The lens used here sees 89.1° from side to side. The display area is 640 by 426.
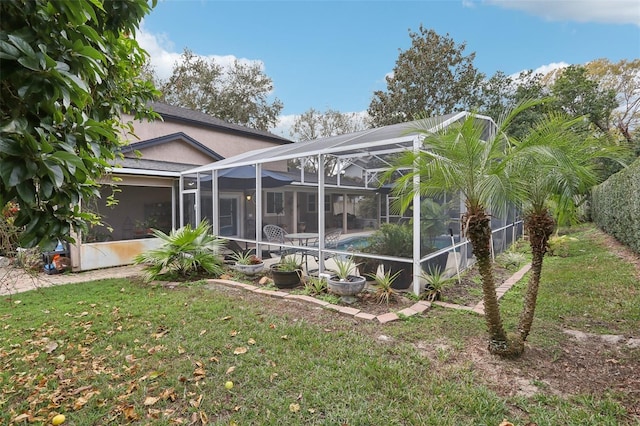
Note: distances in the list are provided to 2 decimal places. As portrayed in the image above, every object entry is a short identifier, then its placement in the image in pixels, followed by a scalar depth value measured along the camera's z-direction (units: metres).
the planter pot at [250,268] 7.11
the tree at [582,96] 16.62
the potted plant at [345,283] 5.24
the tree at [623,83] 21.16
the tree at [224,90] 24.55
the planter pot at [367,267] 6.11
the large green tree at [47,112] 1.15
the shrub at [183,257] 7.27
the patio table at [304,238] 7.30
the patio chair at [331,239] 6.70
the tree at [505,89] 17.28
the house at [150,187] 9.27
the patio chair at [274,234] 7.96
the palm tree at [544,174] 3.20
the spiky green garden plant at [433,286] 5.31
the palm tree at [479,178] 3.26
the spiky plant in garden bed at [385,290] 5.30
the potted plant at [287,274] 6.37
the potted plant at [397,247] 5.60
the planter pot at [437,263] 5.66
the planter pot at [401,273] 5.61
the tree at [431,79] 20.73
